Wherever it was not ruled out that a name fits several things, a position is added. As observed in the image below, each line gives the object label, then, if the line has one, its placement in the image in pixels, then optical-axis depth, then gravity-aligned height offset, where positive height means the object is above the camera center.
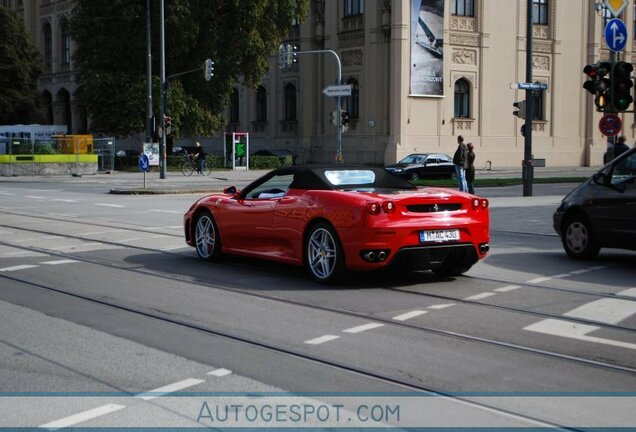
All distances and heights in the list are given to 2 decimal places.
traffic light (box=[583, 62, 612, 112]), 17.68 +1.15
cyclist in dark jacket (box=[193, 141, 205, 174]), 46.34 -0.71
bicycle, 46.00 -1.16
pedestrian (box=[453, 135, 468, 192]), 25.77 -0.58
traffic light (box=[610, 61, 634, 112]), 17.14 +1.11
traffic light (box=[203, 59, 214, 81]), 41.91 +3.55
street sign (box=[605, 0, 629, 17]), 17.58 +2.72
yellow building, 51.19 +3.86
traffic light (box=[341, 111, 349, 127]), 38.69 +1.11
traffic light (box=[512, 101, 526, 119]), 26.22 +0.98
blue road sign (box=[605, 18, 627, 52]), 17.80 +2.16
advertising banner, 50.88 +5.52
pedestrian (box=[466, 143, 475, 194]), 25.94 -0.71
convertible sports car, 9.68 -0.89
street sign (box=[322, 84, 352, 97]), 37.28 +2.22
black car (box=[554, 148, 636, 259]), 11.81 -0.94
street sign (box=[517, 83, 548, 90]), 24.43 +1.58
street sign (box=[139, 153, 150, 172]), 33.28 -0.69
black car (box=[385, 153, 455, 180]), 39.84 -1.03
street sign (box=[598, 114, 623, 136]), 18.09 +0.37
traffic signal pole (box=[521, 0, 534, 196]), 25.97 +0.36
